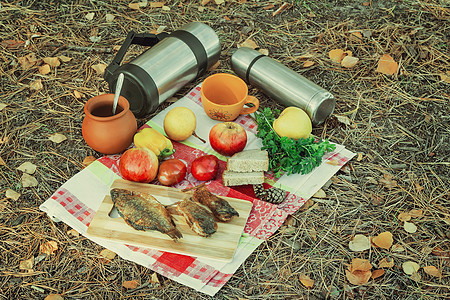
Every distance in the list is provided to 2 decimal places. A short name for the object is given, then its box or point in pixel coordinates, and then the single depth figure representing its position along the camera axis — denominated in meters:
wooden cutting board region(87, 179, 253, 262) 1.82
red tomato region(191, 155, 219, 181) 2.13
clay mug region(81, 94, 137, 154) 2.13
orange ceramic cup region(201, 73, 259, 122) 2.43
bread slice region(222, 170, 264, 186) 2.12
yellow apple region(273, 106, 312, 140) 2.27
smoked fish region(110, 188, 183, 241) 1.83
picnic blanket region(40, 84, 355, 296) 1.82
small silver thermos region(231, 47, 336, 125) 2.44
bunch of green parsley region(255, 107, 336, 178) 2.16
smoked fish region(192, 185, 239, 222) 1.88
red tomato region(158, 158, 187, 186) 2.10
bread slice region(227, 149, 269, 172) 2.12
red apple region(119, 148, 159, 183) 2.07
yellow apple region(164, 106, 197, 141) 2.29
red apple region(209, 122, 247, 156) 2.21
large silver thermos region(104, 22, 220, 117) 2.42
